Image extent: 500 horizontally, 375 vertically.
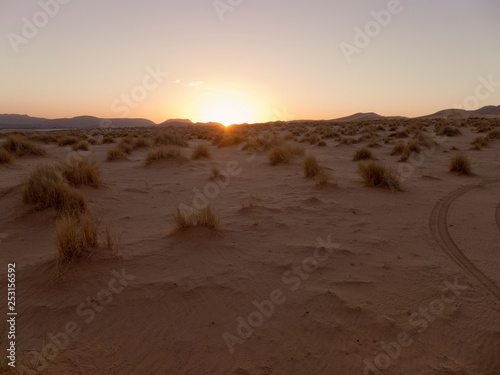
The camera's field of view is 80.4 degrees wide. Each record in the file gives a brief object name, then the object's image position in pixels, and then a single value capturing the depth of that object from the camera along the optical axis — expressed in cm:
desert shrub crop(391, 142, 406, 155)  1402
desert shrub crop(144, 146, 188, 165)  1120
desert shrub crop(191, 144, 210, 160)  1333
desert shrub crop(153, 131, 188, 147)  1773
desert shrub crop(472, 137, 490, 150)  1448
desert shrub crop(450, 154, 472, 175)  949
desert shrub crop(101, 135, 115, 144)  2164
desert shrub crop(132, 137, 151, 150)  1691
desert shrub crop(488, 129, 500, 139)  1767
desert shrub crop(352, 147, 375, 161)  1275
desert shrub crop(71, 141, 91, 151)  1677
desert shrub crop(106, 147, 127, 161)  1263
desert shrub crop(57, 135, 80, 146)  1838
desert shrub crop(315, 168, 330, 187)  773
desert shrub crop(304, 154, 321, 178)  884
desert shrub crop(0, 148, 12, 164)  1034
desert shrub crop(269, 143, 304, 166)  1138
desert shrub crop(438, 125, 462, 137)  2106
